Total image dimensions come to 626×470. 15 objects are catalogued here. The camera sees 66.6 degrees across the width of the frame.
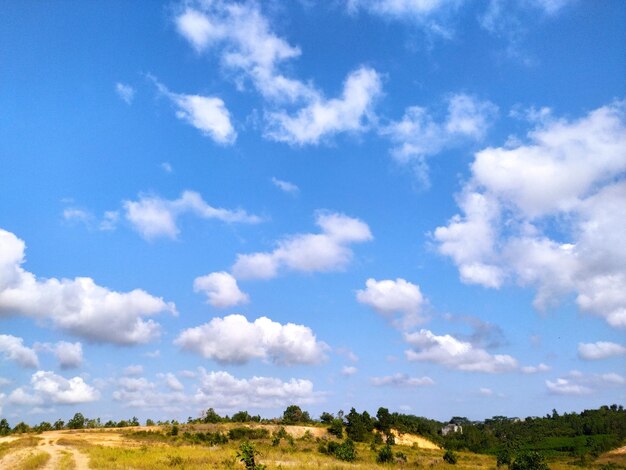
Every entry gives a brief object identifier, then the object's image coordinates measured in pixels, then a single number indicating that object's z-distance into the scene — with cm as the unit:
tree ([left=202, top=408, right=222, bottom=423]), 9700
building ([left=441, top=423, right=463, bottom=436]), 14525
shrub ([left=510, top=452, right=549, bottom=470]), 4497
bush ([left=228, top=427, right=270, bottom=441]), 7759
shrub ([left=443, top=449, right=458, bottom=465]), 6146
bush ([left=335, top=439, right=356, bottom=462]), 5388
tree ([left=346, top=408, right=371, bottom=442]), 8744
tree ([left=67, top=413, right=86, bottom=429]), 9398
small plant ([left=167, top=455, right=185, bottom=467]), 4141
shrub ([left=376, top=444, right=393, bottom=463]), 5460
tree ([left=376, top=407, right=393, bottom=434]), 9838
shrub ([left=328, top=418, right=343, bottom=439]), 8861
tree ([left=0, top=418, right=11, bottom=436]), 8170
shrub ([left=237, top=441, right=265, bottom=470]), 3288
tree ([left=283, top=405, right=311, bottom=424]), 10638
